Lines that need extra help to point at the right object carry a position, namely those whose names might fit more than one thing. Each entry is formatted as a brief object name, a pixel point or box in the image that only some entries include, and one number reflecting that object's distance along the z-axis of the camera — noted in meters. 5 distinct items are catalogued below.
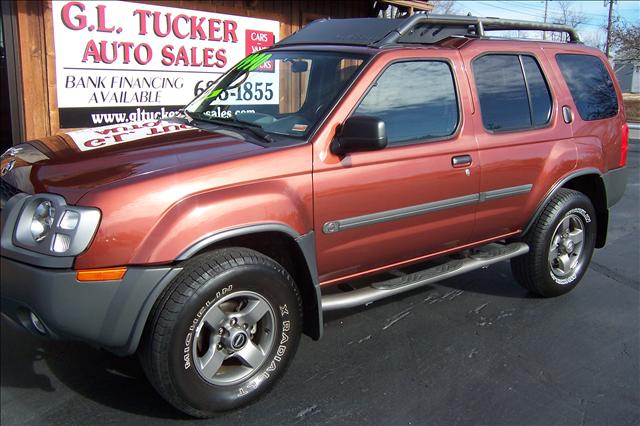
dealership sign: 7.15
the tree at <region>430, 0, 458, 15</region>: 43.93
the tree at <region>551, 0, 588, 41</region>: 42.96
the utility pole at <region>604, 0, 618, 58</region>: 35.39
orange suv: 2.67
